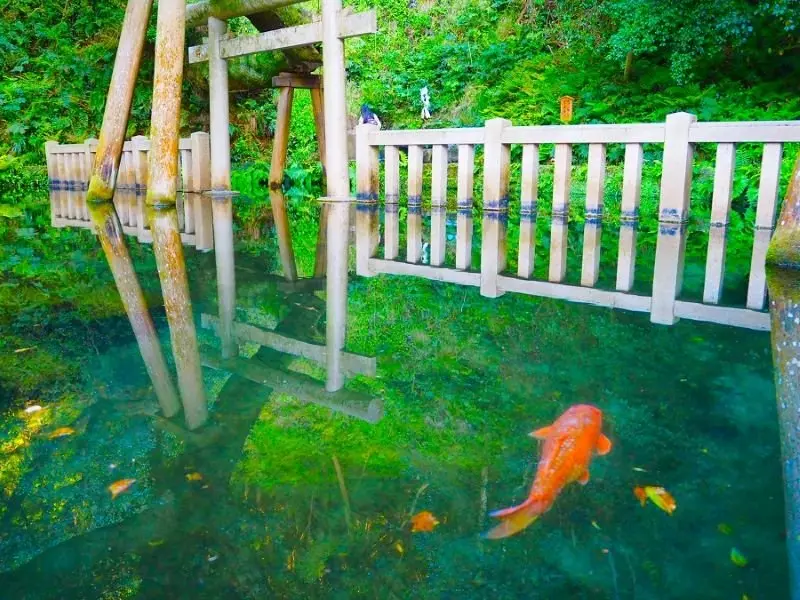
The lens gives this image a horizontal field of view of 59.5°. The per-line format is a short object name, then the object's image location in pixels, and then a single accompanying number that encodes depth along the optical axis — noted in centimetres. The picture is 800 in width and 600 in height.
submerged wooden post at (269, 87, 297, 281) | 927
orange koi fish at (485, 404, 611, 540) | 170
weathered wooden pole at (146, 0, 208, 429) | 938
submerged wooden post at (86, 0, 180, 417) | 941
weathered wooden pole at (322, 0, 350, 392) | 894
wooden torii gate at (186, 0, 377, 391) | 602
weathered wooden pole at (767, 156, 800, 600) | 172
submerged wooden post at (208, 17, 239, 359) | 1143
